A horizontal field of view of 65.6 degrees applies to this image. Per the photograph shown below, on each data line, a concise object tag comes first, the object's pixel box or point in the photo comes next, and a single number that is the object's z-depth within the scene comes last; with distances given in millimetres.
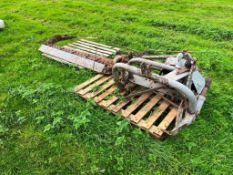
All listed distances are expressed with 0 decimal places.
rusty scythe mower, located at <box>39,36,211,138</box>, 2461
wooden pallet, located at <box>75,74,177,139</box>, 2494
